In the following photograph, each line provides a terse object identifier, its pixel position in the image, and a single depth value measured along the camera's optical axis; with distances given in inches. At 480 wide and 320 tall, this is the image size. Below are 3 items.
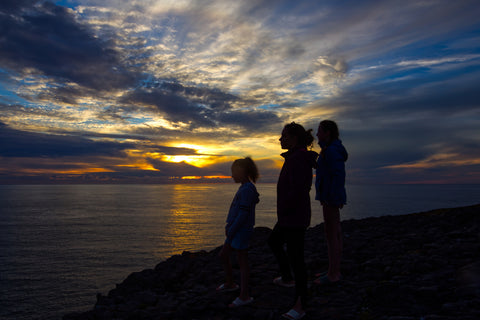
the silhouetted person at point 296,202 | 171.9
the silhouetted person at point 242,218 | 201.9
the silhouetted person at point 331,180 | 206.1
